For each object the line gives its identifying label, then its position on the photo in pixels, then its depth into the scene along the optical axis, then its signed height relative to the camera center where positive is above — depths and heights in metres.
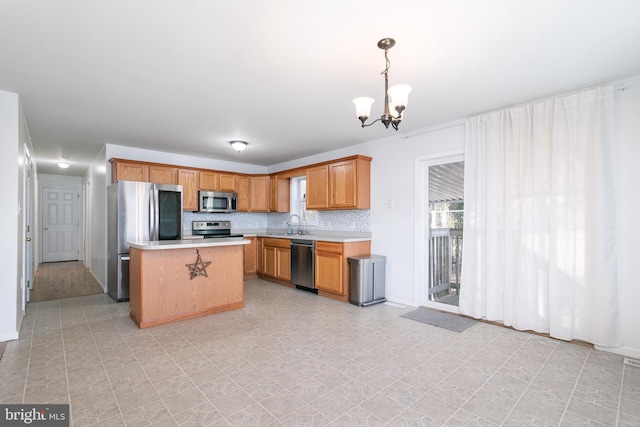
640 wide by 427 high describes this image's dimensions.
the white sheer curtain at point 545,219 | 2.87 -0.07
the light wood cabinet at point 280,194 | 6.60 +0.40
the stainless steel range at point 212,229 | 6.15 -0.31
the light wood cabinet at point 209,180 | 5.97 +0.63
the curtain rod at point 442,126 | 3.96 +1.12
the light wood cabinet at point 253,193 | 6.55 +0.43
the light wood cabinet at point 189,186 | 5.70 +0.50
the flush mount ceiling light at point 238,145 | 4.88 +1.07
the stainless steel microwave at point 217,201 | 5.95 +0.23
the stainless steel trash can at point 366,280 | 4.38 -0.96
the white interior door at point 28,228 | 4.32 -0.20
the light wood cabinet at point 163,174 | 5.30 +0.68
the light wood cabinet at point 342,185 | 4.89 +0.46
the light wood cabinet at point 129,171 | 4.98 +0.69
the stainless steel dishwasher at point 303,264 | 5.11 -0.86
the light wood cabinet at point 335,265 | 4.61 -0.80
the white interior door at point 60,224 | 8.45 -0.28
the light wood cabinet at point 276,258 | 5.64 -0.85
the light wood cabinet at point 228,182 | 6.25 +0.63
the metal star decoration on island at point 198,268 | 3.78 -0.66
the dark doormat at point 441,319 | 3.53 -1.29
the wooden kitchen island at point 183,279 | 3.48 -0.79
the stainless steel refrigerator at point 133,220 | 4.60 -0.10
